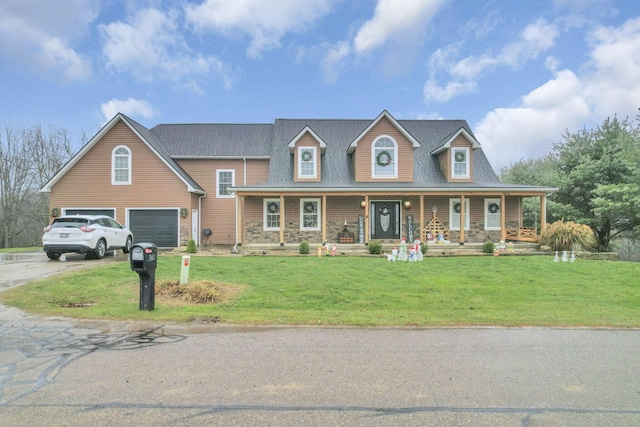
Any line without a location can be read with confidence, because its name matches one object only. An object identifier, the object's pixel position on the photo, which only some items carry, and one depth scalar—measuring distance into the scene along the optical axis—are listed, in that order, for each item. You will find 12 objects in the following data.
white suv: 12.47
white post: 7.99
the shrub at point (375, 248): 14.94
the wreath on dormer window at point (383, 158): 18.89
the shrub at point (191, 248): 15.49
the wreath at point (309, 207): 18.88
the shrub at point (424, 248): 14.85
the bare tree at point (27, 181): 31.86
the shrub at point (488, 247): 15.41
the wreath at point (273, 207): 18.84
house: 17.80
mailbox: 6.34
